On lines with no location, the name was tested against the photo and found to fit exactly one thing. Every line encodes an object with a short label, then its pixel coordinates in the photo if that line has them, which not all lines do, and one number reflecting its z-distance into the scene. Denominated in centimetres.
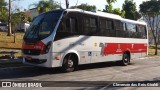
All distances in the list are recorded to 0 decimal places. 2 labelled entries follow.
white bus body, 1298
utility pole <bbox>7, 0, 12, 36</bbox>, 3317
